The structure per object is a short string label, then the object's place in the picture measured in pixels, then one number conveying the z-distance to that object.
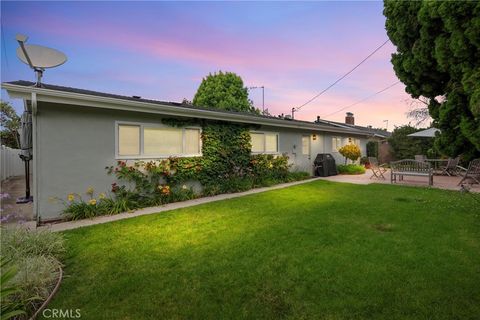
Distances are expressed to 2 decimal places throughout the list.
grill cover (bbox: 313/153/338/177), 13.45
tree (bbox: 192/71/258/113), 26.42
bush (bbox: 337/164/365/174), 14.41
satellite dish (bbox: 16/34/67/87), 5.42
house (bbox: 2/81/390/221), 5.57
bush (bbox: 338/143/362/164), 14.70
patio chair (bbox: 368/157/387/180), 12.32
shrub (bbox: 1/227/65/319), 2.50
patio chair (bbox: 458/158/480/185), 8.85
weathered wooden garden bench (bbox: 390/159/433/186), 9.42
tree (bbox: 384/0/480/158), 2.81
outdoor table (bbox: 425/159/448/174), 12.37
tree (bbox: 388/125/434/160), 16.95
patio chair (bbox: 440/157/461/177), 11.55
